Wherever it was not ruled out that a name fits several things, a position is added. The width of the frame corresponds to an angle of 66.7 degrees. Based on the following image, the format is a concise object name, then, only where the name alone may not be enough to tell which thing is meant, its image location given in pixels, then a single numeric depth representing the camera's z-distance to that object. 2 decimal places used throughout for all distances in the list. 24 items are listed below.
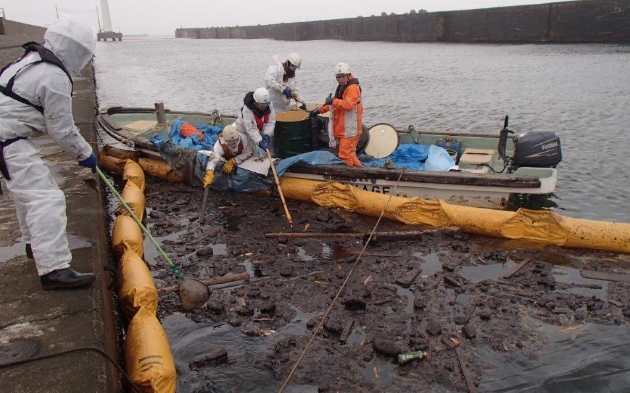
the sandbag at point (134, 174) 9.84
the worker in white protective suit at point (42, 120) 4.02
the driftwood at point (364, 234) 7.88
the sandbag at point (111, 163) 11.30
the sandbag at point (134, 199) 8.27
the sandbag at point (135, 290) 5.12
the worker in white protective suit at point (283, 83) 10.37
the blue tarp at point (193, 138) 10.86
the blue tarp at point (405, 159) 9.21
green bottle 5.16
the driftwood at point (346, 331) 5.58
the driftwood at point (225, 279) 6.66
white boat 8.19
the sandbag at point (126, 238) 6.45
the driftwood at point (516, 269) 6.76
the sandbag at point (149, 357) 4.02
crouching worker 8.94
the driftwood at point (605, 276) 6.52
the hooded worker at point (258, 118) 8.73
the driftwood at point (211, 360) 5.26
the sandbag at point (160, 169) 10.97
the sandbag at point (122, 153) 11.40
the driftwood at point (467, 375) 4.80
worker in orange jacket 8.82
